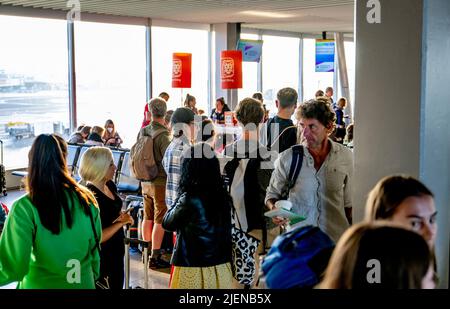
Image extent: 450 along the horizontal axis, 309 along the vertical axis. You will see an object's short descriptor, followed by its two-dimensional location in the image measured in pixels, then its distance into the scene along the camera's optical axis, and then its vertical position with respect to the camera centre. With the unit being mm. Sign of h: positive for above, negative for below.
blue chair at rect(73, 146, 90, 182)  8023 -965
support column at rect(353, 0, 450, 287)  3766 -49
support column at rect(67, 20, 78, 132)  12812 +237
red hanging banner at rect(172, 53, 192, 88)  13727 +429
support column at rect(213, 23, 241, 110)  16766 +1204
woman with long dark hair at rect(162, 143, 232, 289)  3584 -741
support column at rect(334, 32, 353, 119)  20984 +732
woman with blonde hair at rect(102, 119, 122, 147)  11172 -751
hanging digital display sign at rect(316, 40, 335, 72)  19469 +1035
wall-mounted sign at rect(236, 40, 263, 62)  16984 +1070
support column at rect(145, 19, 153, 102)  14961 +713
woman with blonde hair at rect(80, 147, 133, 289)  3812 -704
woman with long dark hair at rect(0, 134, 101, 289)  2811 -616
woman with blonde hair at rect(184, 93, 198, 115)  12023 -223
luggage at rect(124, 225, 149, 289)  4539 -1243
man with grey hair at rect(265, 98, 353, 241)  3740 -488
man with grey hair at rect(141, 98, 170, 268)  6164 -971
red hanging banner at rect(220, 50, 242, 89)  14539 +466
